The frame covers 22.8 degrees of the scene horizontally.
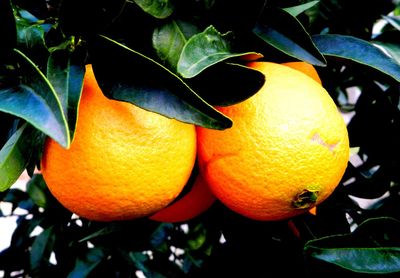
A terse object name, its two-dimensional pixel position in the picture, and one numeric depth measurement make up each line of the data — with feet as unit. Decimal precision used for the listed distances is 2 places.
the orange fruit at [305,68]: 1.74
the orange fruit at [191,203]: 1.75
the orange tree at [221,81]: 1.49
